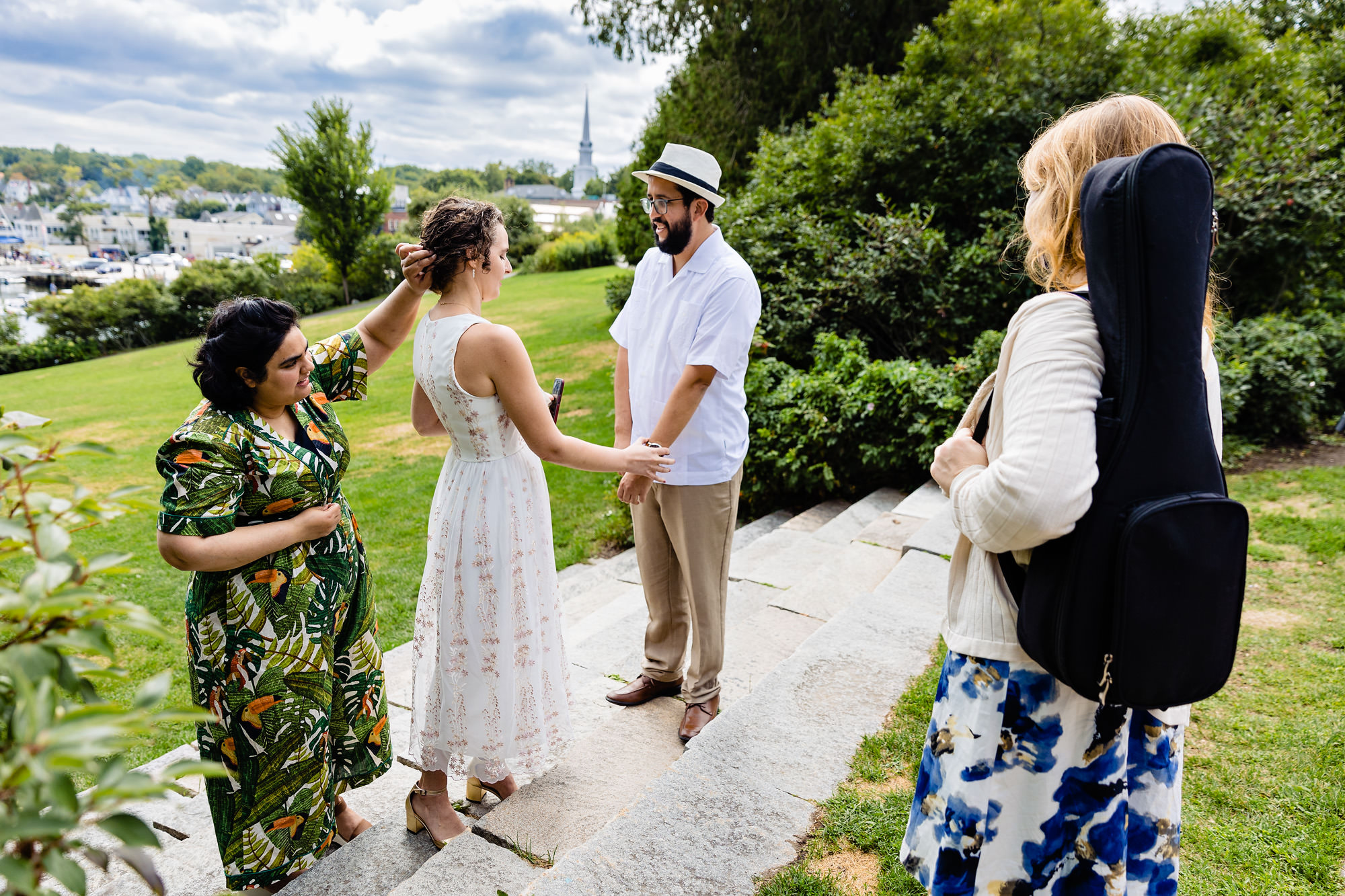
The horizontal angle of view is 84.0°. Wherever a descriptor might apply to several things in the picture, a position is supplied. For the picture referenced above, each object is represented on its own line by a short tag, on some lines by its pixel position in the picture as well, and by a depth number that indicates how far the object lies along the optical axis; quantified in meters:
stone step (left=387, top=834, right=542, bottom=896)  2.07
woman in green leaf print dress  2.11
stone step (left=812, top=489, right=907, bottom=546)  5.48
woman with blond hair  1.45
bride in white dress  2.40
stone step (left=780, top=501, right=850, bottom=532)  6.00
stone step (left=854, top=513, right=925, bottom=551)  4.97
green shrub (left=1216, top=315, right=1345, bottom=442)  6.71
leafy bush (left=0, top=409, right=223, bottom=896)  0.66
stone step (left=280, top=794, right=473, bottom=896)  2.40
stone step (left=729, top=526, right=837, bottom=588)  4.79
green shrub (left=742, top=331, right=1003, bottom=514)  6.12
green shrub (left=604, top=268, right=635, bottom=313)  15.98
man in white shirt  2.88
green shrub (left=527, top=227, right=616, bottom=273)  32.50
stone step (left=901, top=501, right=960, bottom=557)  4.44
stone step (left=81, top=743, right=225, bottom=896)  2.62
